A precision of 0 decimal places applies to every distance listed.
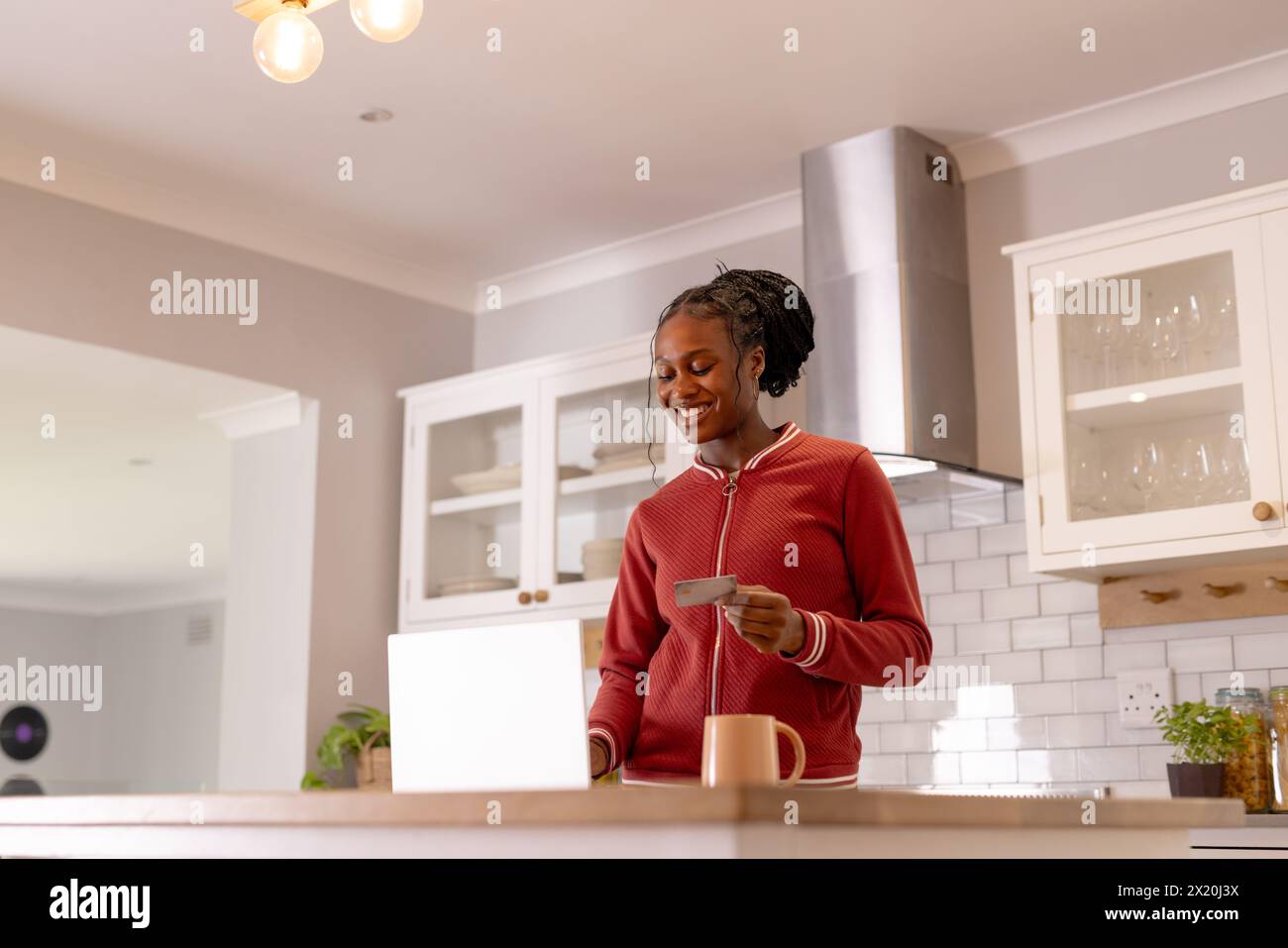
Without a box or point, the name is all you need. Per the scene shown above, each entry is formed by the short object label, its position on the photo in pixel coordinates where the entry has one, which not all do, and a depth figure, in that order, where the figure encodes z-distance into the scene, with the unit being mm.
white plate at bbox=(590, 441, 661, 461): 3732
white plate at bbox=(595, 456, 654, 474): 3703
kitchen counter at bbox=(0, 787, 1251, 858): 958
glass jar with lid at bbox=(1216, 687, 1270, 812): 2732
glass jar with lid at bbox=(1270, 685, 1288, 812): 2723
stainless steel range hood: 3246
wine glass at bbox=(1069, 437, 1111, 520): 2957
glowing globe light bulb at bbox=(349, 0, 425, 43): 1861
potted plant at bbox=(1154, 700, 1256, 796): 2738
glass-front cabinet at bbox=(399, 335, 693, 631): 3756
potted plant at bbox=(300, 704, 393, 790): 3805
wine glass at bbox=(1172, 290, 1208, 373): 2895
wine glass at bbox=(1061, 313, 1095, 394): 3023
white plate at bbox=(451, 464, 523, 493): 3941
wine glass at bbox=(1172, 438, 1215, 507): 2820
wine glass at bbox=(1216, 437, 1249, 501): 2775
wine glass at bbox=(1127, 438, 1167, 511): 2875
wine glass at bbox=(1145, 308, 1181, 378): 2920
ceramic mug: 1209
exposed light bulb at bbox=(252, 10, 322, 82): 1891
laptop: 1326
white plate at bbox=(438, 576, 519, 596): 3910
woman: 1669
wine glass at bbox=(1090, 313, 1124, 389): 2994
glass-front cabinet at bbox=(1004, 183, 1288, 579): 2783
